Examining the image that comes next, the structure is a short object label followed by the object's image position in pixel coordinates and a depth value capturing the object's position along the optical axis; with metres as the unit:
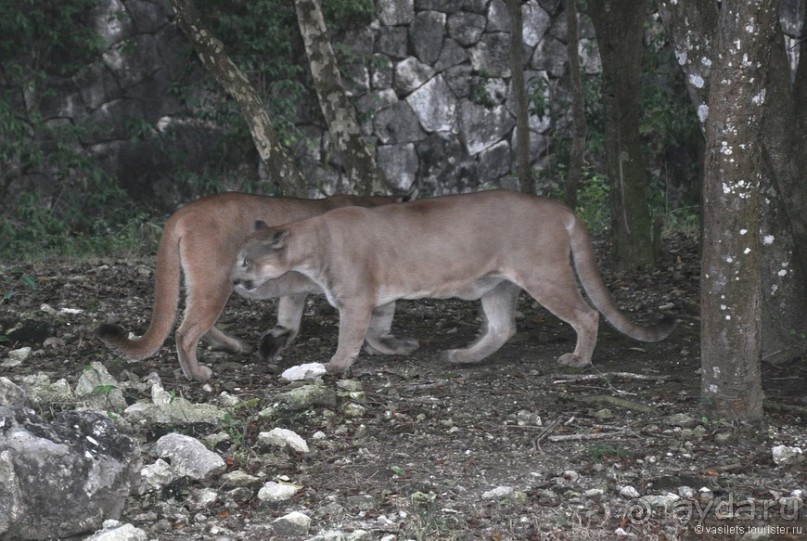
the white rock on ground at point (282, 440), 9.67
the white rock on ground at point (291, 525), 7.96
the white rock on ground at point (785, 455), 9.23
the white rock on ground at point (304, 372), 12.18
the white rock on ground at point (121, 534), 7.55
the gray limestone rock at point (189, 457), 8.91
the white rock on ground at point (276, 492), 8.53
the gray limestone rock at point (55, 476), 7.51
